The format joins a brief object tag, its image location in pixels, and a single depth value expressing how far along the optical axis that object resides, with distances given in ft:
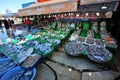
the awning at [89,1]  5.55
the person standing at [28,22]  18.65
